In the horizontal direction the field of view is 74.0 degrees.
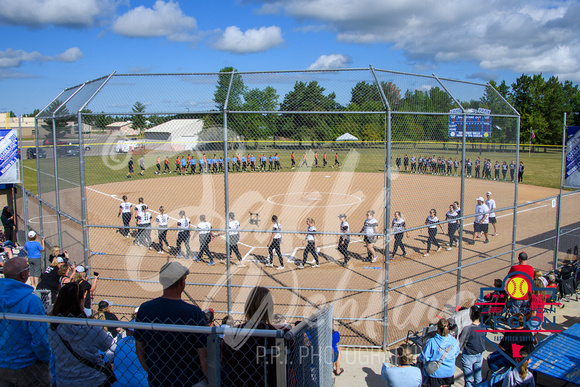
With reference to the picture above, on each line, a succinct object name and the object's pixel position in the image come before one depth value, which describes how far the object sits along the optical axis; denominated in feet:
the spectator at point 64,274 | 23.52
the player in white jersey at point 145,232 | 42.73
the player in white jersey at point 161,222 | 41.39
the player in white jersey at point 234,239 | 36.50
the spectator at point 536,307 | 21.60
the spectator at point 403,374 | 15.85
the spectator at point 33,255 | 32.48
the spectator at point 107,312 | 18.57
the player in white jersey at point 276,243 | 36.09
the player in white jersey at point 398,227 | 39.04
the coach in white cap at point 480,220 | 46.04
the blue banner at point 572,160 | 37.04
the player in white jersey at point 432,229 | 40.59
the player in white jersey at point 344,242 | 36.97
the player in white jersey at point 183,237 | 37.17
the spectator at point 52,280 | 25.27
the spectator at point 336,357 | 18.81
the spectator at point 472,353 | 18.72
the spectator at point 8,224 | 46.97
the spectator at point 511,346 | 18.15
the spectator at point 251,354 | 9.21
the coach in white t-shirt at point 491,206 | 48.06
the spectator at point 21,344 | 10.96
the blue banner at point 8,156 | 44.16
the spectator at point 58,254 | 28.37
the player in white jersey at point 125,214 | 46.96
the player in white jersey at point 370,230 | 38.63
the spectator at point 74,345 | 11.20
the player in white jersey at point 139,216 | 42.42
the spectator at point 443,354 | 17.16
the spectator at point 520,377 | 14.83
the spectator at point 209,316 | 16.71
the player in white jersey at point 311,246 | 36.09
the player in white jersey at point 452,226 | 42.63
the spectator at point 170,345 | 9.62
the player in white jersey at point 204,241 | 34.76
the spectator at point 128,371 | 12.64
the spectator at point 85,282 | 22.20
